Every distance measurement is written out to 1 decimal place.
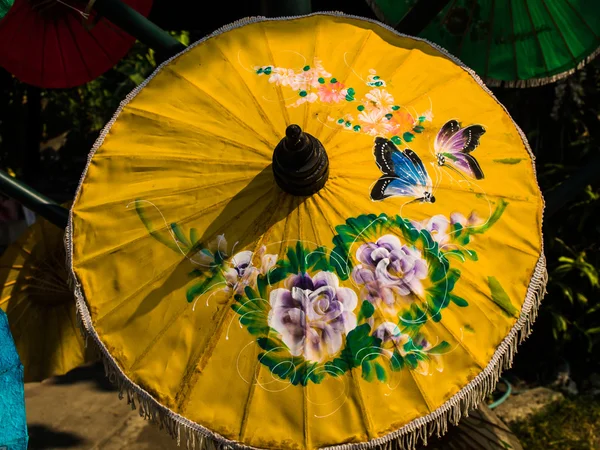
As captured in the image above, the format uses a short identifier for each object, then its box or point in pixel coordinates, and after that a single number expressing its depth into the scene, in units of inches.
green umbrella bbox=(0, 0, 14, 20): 76.6
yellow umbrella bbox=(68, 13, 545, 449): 70.2
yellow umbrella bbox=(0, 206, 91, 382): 131.0
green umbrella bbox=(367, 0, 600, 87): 111.3
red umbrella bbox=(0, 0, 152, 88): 142.9
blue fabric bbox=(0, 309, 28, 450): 72.8
